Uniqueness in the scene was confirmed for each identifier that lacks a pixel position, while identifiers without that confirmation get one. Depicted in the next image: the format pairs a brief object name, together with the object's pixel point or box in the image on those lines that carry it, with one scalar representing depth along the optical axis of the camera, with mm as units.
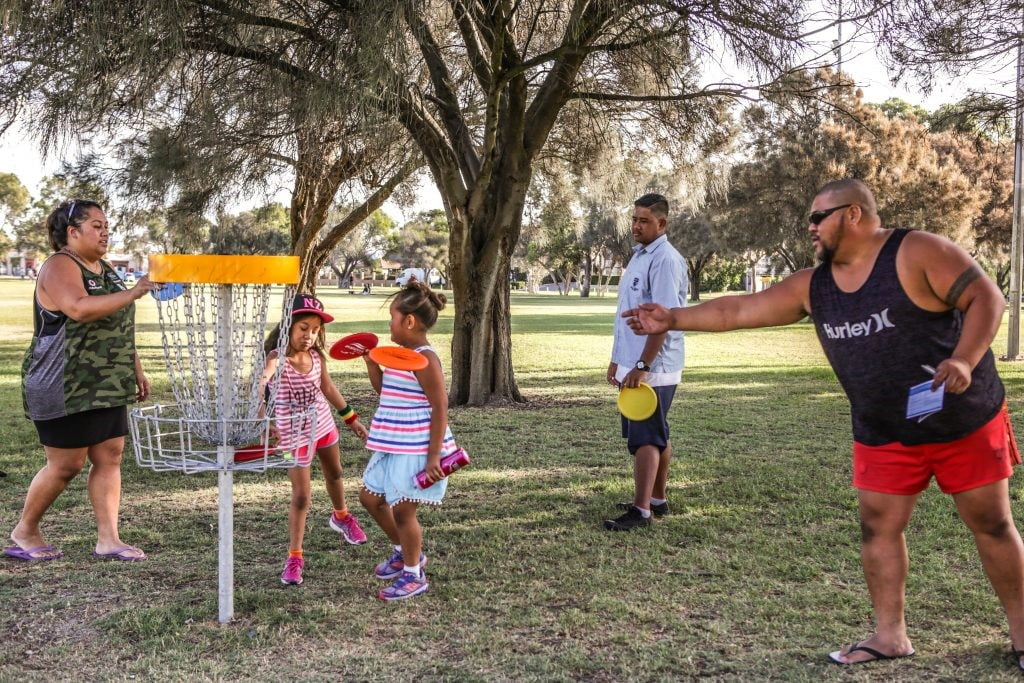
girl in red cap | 4301
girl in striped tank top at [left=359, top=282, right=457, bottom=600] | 4121
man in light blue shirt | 5398
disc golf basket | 3512
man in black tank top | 3195
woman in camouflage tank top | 4535
